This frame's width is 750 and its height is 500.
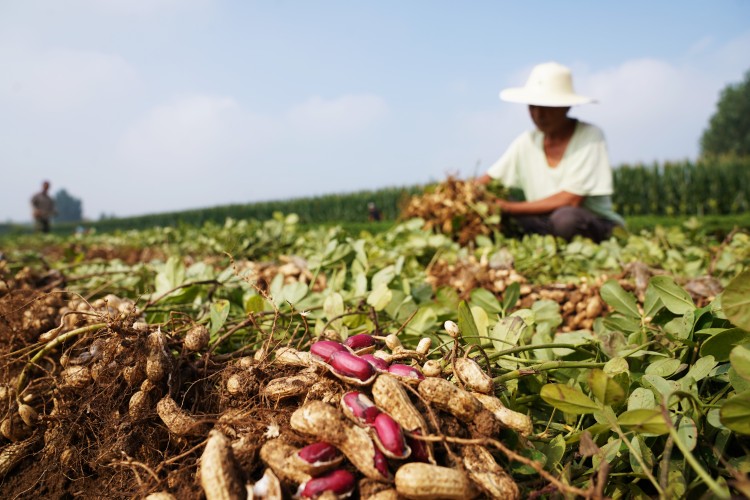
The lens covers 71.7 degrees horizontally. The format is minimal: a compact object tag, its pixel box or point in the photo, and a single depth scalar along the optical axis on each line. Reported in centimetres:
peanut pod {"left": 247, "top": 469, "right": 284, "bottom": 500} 23
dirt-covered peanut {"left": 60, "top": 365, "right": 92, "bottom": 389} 33
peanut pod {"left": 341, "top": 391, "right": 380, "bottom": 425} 25
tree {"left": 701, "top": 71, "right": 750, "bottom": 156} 3366
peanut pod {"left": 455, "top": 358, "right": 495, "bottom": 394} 27
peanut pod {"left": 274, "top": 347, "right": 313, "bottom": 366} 31
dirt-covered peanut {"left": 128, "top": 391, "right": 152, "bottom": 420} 31
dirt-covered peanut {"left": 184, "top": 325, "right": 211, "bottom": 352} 34
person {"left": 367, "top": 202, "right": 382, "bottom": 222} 1529
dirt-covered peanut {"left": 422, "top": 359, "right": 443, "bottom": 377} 27
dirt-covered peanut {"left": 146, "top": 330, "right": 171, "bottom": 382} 31
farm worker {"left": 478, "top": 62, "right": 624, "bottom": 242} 291
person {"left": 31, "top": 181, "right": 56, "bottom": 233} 1180
